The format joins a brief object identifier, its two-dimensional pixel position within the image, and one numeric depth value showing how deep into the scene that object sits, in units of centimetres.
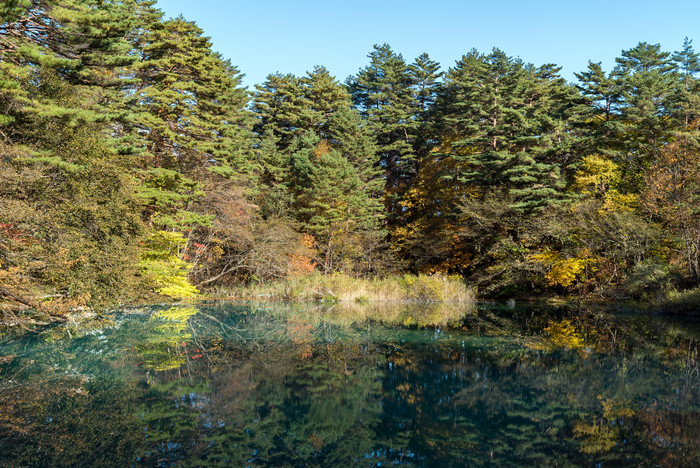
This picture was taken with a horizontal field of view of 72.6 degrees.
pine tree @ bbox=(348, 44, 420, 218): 3944
